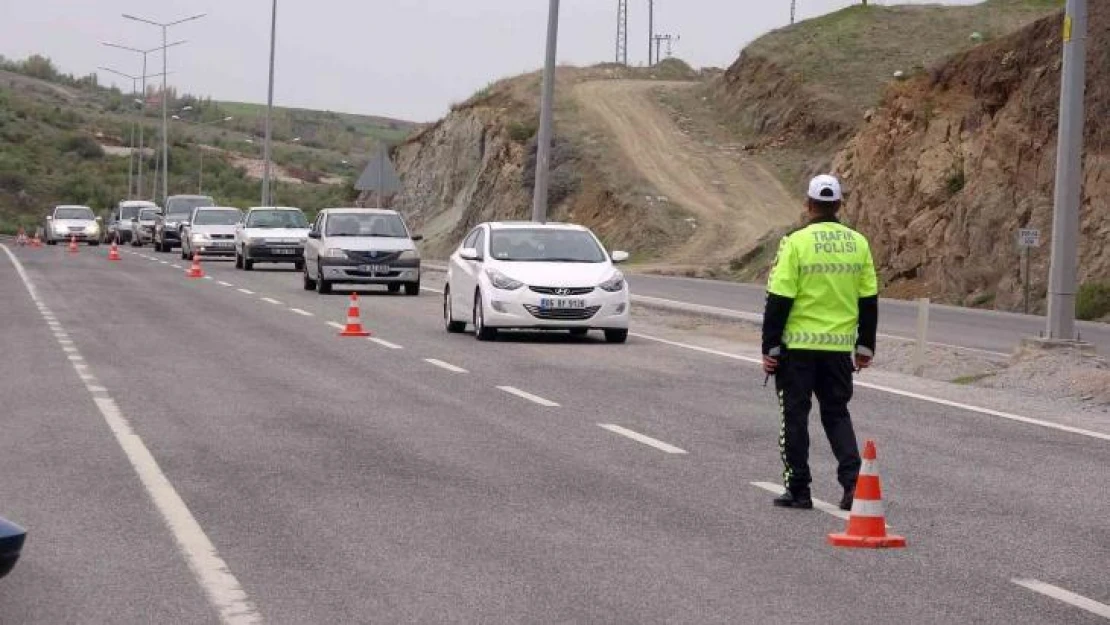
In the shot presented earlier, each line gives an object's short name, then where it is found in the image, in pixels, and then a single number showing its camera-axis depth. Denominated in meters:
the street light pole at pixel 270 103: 72.06
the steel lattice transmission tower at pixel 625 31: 108.15
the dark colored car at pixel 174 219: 70.31
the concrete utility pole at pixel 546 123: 40.16
